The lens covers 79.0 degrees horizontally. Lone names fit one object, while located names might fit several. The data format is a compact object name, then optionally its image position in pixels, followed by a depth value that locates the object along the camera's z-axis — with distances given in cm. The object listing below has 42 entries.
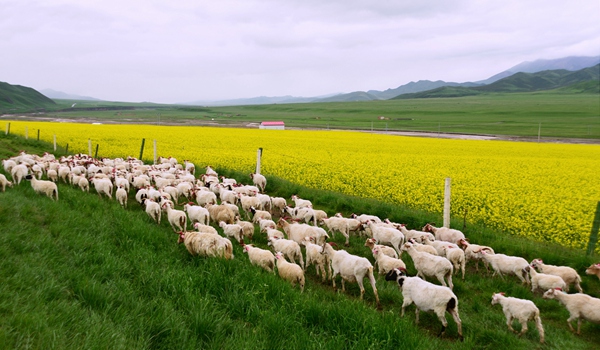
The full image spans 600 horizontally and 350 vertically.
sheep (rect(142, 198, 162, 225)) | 1170
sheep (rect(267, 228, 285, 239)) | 1016
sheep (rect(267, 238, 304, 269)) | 911
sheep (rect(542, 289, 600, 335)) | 688
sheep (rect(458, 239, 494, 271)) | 970
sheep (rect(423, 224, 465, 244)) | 1102
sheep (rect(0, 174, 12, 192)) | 1148
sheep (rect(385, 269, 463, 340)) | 646
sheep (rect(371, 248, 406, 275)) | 862
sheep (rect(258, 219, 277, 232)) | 1128
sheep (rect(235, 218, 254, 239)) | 1093
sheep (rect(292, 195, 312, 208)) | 1400
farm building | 7721
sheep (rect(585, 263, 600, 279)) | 866
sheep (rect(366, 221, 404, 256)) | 1033
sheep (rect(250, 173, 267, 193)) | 1778
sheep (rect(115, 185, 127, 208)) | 1355
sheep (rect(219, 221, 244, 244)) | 1041
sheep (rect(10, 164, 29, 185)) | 1371
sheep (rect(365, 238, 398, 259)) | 957
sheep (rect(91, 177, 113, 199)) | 1439
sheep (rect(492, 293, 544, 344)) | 664
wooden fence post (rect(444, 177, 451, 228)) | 1207
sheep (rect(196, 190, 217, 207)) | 1396
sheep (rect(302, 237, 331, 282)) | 880
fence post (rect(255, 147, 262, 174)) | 1892
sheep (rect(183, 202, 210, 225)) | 1151
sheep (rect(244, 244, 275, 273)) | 823
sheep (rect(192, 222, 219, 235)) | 987
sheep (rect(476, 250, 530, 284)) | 879
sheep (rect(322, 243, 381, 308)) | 763
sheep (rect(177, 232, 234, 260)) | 823
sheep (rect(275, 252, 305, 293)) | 770
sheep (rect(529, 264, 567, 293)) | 811
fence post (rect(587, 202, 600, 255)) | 1011
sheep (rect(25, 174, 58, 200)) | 1187
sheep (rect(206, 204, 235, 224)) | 1185
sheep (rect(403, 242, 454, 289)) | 831
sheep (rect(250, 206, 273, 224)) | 1227
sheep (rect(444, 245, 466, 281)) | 923
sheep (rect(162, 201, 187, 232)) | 1098
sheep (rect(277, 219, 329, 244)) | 1022
